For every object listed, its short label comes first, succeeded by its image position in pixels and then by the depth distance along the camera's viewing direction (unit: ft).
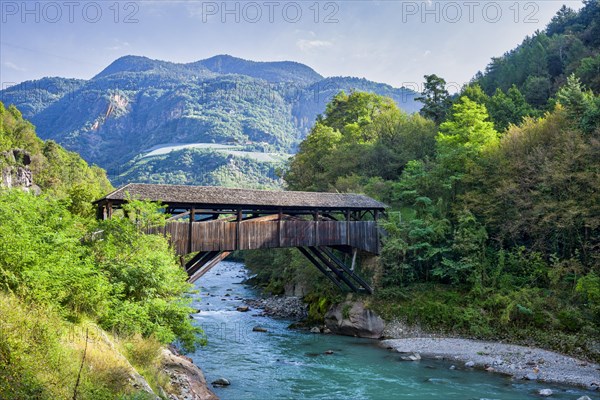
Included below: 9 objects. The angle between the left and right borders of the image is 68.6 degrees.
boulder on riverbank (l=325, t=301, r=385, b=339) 64.28
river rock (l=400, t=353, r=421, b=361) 53.26
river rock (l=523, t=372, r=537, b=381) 45.56
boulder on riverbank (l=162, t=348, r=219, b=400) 33.55
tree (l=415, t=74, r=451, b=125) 128.47
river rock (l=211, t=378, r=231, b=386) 43.83
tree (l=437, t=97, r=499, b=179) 73.46
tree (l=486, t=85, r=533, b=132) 99.30
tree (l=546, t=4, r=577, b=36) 168.28
